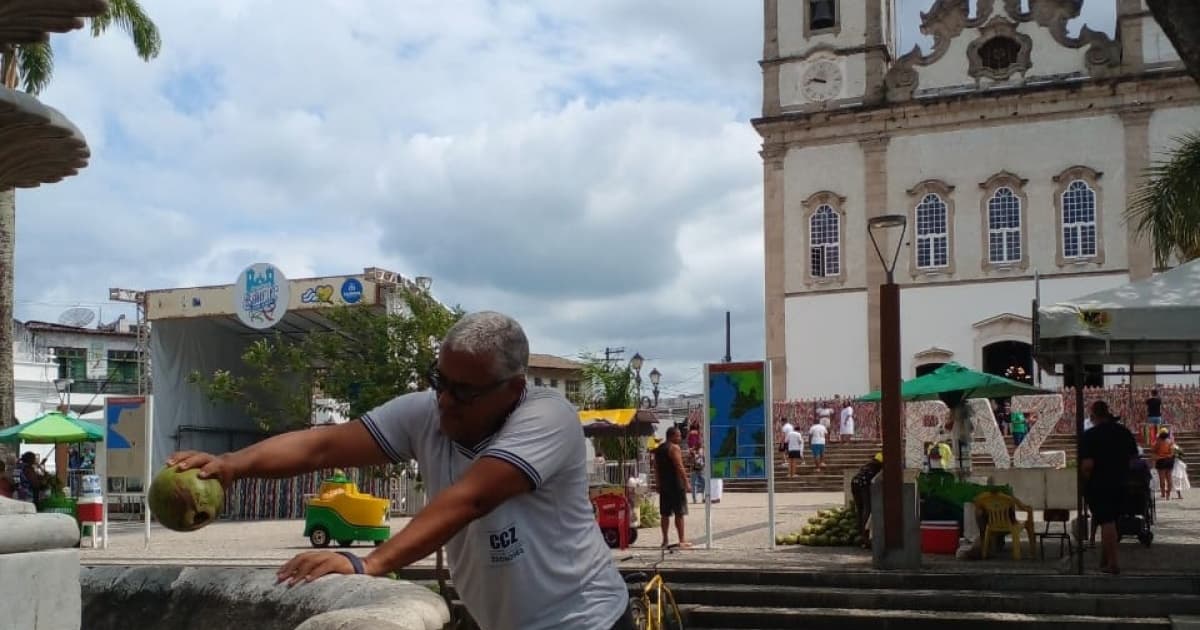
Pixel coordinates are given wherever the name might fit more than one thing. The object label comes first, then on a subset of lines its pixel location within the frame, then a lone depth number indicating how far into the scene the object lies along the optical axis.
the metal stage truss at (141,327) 32.63
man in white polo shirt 2.84
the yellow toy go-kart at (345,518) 18.02
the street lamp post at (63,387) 44.28
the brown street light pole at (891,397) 12.98
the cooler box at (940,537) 14.34
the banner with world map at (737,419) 15.88
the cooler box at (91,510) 19.61
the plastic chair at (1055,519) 13.96
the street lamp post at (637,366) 33.69
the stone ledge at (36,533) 3.94
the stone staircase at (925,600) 10.74
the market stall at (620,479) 16.41
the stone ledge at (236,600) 3.16
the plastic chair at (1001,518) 13.74
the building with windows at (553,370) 65.25
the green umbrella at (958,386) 17.22
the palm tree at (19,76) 18.47
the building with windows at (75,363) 46.34
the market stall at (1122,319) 11.34
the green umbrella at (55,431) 20.84
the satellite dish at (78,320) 56.44
